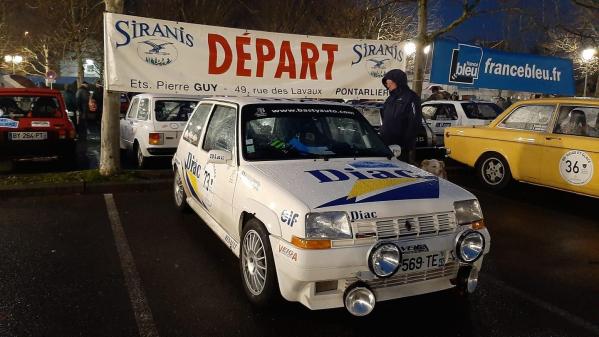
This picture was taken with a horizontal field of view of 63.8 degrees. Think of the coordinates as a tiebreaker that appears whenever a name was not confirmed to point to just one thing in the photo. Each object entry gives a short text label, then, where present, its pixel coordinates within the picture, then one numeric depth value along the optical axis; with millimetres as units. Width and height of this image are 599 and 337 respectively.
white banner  7219
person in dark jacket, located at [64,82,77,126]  16422
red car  8234
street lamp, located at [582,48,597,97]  15805
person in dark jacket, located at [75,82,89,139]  14797
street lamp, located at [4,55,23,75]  35825
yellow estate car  6797
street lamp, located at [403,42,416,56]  9414
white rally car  3193
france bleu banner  9367
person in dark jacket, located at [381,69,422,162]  6129
